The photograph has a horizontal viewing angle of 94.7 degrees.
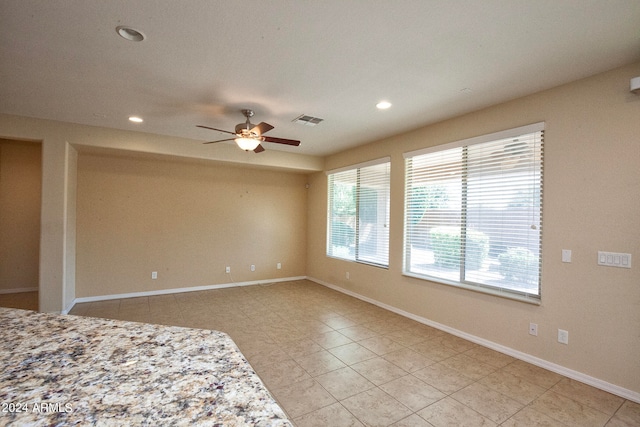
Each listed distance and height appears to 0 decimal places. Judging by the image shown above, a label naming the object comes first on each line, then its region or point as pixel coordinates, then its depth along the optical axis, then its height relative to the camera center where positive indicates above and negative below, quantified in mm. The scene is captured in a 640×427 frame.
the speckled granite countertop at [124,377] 674 -475
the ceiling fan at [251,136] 3316 +863
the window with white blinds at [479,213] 3066 +17
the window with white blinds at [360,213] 4906 -12
